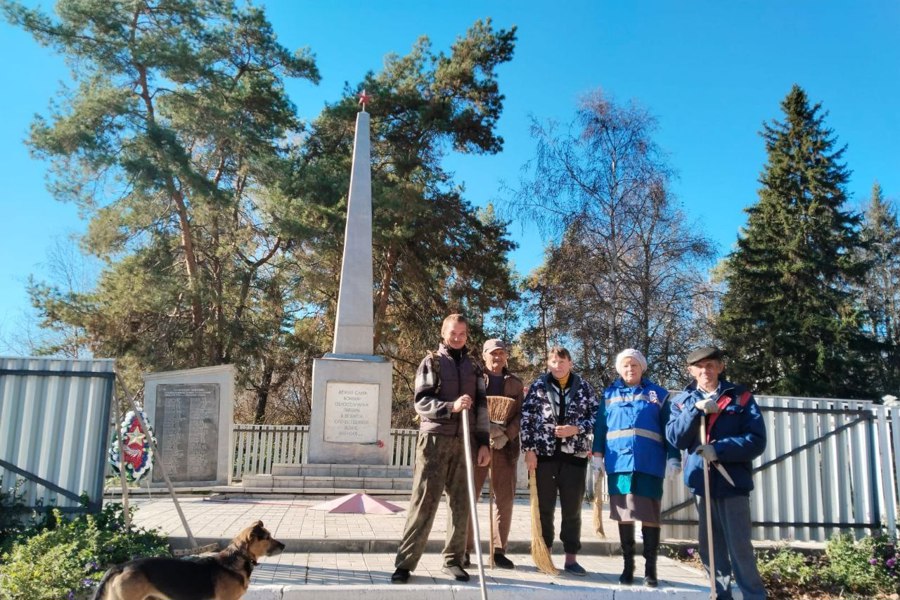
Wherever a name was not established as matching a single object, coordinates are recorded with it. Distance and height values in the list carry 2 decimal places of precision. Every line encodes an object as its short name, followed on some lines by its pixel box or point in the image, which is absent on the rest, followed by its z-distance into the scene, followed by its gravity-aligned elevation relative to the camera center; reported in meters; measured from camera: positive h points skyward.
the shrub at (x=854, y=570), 5.30 -1.06
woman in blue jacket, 4.72 -0.15
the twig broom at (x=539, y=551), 4.90 -0.87
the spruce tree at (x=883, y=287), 23.91 +5.86
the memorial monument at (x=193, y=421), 9.74 +0.04
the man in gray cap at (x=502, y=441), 5.15 -0.09
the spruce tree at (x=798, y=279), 22.06 +5.38
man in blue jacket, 4.36 -0.11
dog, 3.36 -0.78
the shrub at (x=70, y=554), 3.98 -0.87
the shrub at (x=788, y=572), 5.30 -1.08
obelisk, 10.37 +0.43
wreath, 9.25 -0.45
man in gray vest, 4.59 -0.09
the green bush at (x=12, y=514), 5.12 -0.72
